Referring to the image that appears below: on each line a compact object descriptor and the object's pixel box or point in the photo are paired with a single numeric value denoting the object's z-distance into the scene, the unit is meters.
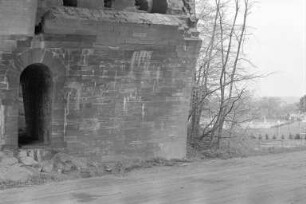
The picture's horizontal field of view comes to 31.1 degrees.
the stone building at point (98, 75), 12.70
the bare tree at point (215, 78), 20.75
